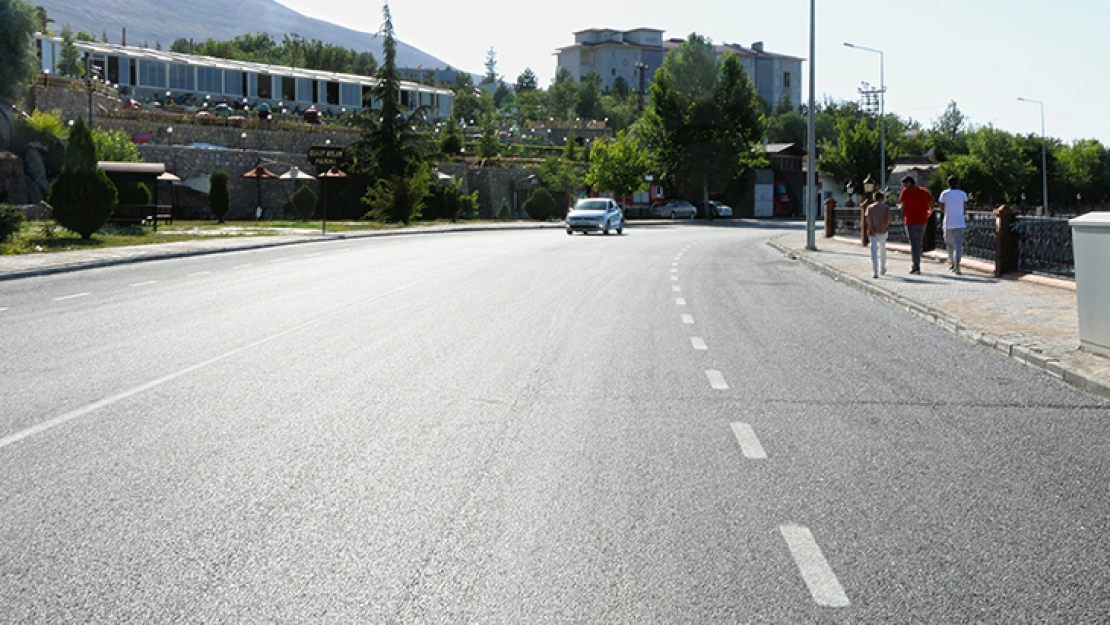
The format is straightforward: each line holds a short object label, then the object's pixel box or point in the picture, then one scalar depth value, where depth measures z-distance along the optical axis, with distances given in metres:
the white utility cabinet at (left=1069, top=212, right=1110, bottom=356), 10.80
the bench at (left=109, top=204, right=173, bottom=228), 39.36
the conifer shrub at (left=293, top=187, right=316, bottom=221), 56.94
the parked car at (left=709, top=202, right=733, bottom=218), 89.80
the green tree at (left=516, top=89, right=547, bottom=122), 143.12
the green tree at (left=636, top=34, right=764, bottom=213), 86.62
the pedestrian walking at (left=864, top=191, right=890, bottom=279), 22.94
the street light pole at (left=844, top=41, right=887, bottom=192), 66.66
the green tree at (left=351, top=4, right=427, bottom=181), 61.12
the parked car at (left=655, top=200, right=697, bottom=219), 84.62
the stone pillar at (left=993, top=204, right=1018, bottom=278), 22.17
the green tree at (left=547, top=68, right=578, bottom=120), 149.75
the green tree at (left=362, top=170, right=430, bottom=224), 55.31
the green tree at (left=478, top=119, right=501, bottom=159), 81.69
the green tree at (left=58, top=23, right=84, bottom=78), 89.31
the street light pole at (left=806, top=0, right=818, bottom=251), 35.84
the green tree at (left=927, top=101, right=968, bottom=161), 133.62
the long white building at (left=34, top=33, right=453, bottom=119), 85.44
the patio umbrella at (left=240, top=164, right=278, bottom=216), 56.12
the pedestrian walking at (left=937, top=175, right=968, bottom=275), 22.59
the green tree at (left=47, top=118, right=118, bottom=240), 30.98
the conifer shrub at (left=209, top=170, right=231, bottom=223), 51.38
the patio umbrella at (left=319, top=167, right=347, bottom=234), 59.60
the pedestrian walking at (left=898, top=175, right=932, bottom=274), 22.97
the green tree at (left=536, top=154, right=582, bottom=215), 73.94
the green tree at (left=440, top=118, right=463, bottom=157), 78.00
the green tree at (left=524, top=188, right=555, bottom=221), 68.12
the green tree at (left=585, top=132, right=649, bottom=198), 80.94
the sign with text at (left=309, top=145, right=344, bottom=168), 62.44
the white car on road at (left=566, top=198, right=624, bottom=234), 48.84
